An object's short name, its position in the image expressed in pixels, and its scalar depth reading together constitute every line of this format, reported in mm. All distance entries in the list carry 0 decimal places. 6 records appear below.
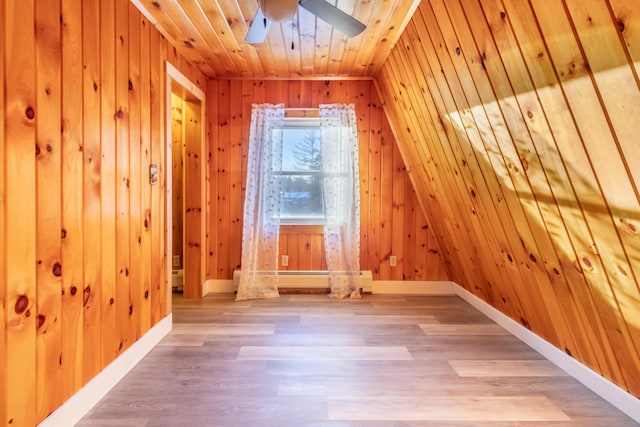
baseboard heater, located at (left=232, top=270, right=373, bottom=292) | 3713
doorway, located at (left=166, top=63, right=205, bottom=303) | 3535
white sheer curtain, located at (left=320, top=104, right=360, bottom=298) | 3596
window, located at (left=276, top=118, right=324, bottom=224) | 3793
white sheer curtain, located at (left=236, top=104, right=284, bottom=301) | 3580
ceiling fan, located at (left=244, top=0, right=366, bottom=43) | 1716
